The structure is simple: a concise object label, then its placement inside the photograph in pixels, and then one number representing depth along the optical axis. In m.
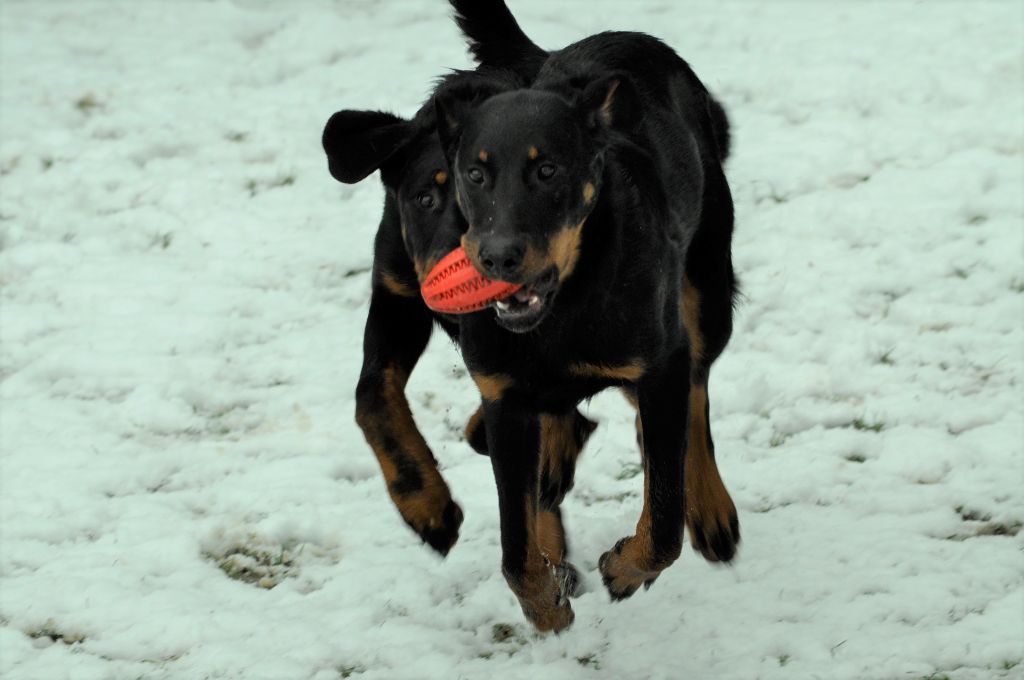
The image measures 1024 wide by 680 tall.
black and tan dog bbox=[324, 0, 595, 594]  7.73
